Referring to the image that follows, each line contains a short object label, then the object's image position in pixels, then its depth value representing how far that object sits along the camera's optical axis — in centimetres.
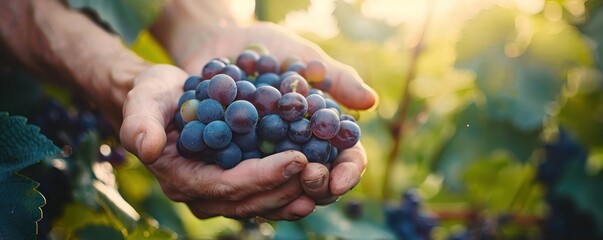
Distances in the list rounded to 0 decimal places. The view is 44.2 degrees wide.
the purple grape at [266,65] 47
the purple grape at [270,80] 45
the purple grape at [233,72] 44
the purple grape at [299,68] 47
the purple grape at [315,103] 42
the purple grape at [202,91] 42
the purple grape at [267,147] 41
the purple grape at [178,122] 43
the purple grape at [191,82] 45
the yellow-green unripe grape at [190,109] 42
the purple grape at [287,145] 41
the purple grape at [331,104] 44
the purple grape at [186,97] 43
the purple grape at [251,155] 41
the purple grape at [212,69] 45
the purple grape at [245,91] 42
